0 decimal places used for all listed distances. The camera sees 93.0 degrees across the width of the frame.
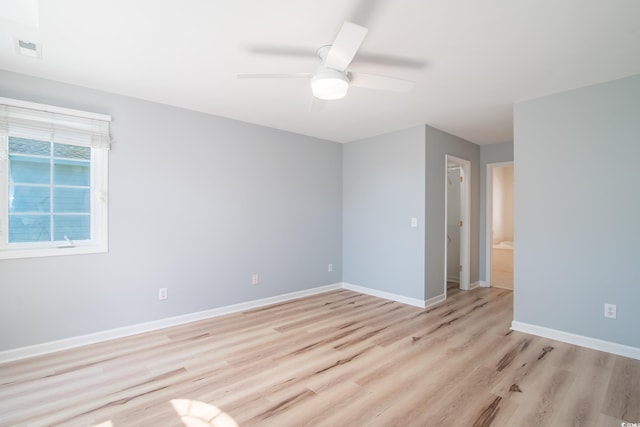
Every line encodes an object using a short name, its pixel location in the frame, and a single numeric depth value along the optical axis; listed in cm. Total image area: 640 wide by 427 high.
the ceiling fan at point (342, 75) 175
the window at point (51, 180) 261
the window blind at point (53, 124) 257
